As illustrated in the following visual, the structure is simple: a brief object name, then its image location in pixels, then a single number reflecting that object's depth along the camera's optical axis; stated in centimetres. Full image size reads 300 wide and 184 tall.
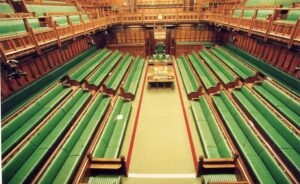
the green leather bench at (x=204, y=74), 926
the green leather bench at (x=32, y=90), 605
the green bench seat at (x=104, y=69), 955
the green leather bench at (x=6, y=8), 820
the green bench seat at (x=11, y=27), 674
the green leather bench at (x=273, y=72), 679
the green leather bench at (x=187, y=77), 956
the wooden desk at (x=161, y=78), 1038
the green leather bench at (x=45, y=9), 959
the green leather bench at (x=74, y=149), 463
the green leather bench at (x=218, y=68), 902
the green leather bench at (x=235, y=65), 864
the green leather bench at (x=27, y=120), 520
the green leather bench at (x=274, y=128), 480
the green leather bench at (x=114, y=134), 564
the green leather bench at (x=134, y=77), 982
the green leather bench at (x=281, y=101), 576
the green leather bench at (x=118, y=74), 967
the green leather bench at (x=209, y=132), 550
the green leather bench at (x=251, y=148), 440
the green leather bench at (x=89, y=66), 927
